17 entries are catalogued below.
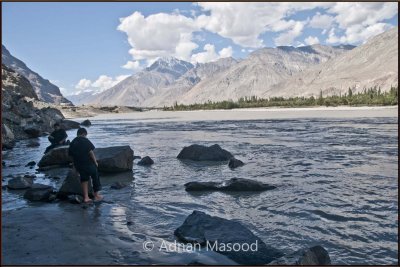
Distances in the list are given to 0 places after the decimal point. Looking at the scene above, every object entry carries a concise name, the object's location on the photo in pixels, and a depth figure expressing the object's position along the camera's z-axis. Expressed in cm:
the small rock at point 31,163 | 2170
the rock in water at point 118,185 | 1580
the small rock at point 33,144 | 3244
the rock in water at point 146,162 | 2207
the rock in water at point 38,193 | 1326
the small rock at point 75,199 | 1291
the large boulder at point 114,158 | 1883
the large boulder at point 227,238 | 838
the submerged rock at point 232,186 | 1498
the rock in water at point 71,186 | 1345
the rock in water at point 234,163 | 2059
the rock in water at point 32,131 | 4024
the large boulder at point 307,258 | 755
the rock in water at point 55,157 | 2069
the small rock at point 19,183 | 1523
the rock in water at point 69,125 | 5774
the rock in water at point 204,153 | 2345
